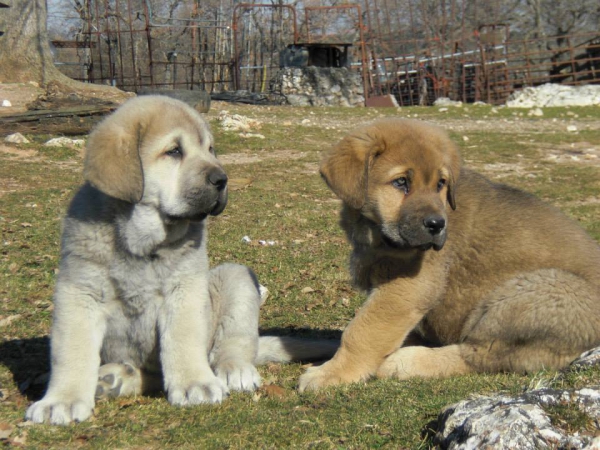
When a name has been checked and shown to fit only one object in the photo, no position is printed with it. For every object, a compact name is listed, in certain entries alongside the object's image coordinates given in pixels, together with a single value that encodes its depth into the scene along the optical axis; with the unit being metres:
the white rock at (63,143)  13.25
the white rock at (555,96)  26.36
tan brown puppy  4.24
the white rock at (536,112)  21.48
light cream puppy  3.88
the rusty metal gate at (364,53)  28.14
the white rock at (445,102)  26.20
